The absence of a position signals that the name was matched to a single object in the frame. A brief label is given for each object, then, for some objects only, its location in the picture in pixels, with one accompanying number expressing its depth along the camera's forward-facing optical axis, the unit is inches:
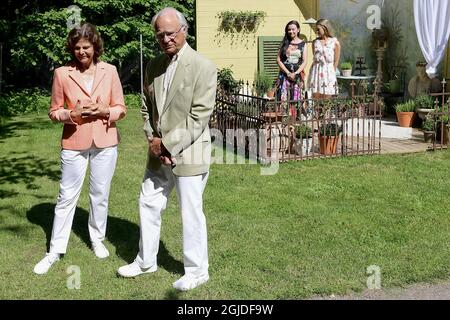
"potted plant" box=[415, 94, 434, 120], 391.4
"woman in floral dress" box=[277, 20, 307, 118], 356.2
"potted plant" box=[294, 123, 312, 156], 329.4
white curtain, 414.6
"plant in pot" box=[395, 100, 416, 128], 418.9
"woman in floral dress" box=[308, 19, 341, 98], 382.6
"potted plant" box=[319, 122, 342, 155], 332.5
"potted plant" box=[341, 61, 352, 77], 528.4
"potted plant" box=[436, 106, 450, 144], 342.3
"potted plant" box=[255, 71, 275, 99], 515.2
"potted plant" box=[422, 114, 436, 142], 358.6
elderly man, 153.0
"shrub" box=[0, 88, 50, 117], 571.7
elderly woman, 177.3
